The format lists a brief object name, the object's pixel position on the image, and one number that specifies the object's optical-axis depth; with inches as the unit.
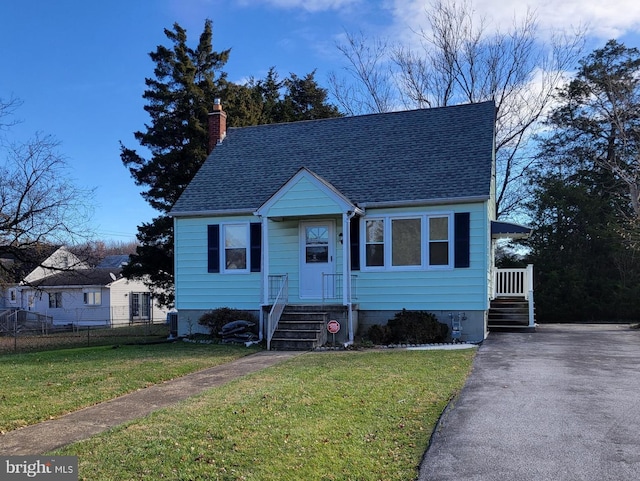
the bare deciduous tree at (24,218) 868.0
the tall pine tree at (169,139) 915.4
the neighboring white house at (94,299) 1381.6
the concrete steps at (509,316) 611.2
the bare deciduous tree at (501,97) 1047.0
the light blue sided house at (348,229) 517.7
